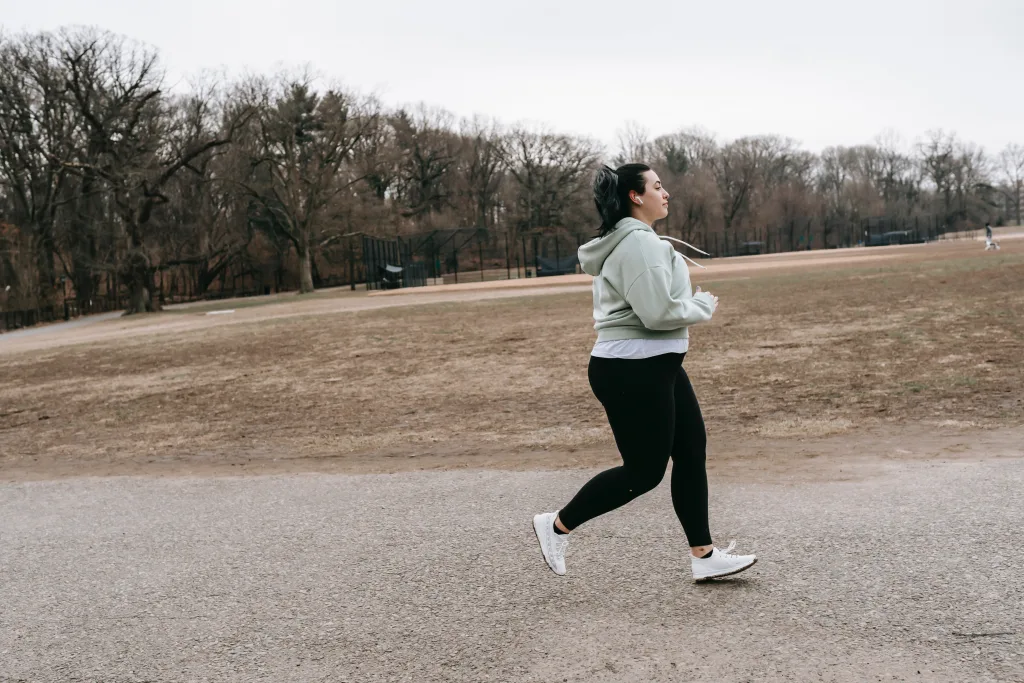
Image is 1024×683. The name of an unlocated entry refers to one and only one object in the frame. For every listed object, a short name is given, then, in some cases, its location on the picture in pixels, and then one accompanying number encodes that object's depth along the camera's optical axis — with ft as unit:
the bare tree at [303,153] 158.81
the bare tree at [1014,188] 320.91
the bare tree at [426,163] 243.60
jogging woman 12.57
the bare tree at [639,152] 275.53
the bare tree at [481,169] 255.09
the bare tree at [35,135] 134.31
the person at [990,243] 133.35
